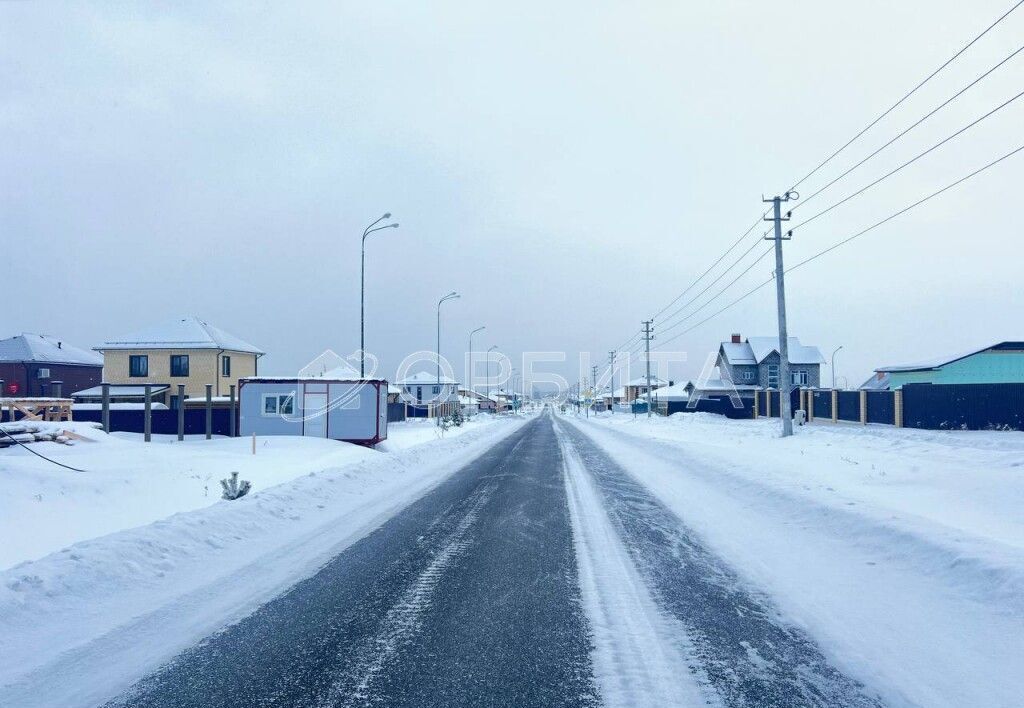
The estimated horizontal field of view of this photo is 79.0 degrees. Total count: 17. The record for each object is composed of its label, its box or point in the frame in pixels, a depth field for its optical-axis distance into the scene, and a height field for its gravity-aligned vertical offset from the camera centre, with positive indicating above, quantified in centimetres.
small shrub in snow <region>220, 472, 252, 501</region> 1059 -184
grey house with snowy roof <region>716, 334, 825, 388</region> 6762 +194
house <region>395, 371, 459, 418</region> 8174 -150
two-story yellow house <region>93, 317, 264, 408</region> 4409 +156
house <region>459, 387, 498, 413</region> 12695 -437
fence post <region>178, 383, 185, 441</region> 2528 -127
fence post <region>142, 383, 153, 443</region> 2395 -143
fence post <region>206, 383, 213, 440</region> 2617 -140
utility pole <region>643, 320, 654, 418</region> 6391 +525
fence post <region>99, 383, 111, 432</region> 2329 -100
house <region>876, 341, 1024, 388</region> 3553 +89
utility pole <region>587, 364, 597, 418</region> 13050 -113
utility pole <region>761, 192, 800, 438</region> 2545 +102
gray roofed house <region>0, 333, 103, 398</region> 5403 +138
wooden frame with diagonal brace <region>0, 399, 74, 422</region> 2386 -109
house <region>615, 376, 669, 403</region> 13475 -120
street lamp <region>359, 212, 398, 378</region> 2653 +362
